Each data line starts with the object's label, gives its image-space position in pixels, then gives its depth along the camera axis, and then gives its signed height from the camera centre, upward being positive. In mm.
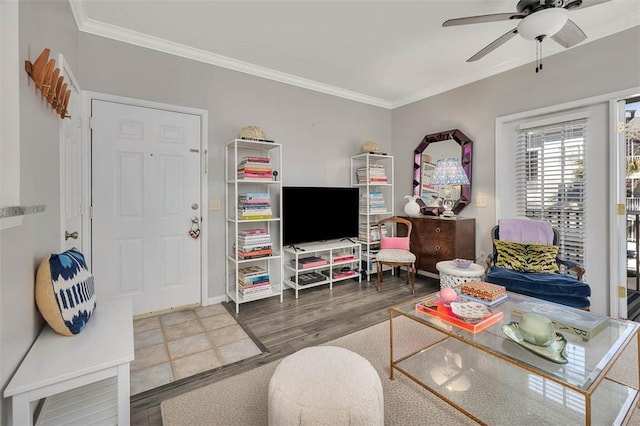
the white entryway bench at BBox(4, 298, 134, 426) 1092 -649
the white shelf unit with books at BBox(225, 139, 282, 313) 2988 -75
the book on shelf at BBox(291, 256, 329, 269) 3471 -626
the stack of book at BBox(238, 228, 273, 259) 2996 -347
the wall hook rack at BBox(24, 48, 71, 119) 1361 +683
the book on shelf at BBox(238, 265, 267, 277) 3027 -648
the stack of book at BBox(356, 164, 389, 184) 3980 +519
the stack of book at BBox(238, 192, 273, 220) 3018 +56
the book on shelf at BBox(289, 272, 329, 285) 3456 -826
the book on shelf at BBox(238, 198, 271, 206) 3031 +109
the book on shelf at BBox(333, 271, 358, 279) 3708 -830
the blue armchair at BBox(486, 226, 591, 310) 2344 -633
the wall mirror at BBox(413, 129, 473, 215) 3654 +704
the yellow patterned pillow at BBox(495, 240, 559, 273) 2686 -449
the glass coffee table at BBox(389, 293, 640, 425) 1295 -1032
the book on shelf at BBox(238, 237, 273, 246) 3004 -316
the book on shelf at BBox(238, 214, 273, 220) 3002 -54
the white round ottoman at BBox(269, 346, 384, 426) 1091 -728
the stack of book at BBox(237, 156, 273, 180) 2996 +453
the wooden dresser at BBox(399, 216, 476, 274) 3398 -364
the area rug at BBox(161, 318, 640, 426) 1490 -1078
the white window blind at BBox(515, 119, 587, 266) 2855 +334
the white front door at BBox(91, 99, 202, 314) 2600 +73
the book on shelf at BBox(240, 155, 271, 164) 3025 +557
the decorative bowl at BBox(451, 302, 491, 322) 1649 -602
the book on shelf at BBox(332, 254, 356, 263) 3692 -610
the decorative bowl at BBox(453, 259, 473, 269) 2943 -550
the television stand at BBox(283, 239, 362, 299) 3439 -661
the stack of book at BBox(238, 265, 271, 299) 2976 -751
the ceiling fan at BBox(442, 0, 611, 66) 1714 +1195
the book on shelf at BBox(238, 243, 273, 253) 2992 -383
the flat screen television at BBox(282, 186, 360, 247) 3383 -28
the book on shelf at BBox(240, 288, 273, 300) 2965 -873
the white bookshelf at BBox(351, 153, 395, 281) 3977 +167
